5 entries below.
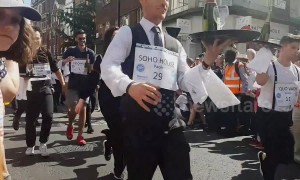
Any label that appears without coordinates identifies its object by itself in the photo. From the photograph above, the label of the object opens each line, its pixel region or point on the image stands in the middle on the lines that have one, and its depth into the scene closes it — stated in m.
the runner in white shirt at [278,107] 2.52
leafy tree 20.61
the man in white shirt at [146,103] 1.61
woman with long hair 0.84
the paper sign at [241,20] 7.86
